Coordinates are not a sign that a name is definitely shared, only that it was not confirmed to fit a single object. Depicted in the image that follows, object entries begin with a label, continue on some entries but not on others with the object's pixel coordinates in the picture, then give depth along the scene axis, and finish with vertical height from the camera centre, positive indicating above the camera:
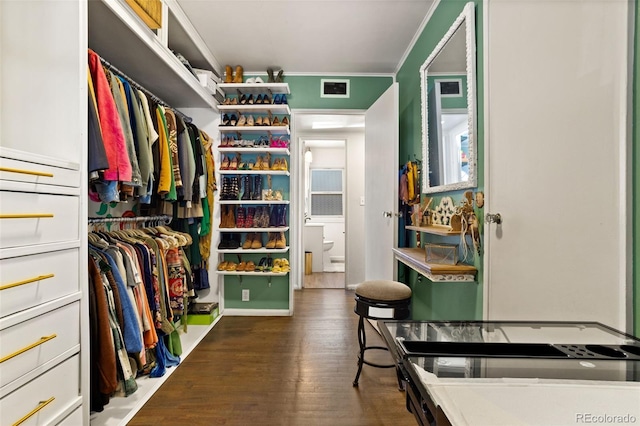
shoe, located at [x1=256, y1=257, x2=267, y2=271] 2.91 -0.55
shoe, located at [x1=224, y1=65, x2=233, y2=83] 2.90 +1.41
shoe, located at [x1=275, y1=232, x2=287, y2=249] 2.90 -0.30
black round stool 1.64 -0.52
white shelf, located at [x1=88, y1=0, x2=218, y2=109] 1.48 +1.02
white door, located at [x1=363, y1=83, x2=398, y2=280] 2.46 +0.27
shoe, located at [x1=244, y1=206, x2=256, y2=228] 2.91 -0.05
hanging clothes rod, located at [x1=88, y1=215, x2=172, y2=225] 1.72 -0.06
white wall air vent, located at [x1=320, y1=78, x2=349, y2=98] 3.10 +1.36
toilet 5.25 -0.83
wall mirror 1.50 +0.65
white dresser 0.94 -0.02
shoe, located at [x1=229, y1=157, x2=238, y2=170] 2.88 +0.48
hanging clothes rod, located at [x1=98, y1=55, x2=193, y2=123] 1.57 +0.82
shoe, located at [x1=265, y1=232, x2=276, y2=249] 2.90 -0.31
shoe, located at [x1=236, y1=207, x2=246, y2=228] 2.91 -0.05
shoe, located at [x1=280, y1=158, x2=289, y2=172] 2.88 +0.49
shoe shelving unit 2.84 +0.15
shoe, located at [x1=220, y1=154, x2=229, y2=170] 2.87 +0.48
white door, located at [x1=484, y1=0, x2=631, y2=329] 0.81 +0.19
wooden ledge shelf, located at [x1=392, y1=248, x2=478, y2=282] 1.43 -0.30
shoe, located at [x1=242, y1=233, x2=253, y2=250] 2.88 -0.31
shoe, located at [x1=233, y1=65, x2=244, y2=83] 2.89 +1.39
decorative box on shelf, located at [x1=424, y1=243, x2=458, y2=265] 1.52 -0.22
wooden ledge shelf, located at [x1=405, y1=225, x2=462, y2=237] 1.49 -0.10
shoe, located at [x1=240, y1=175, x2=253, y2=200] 2.94 +0.25
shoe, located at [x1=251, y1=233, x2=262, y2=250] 2.88 -0.32
